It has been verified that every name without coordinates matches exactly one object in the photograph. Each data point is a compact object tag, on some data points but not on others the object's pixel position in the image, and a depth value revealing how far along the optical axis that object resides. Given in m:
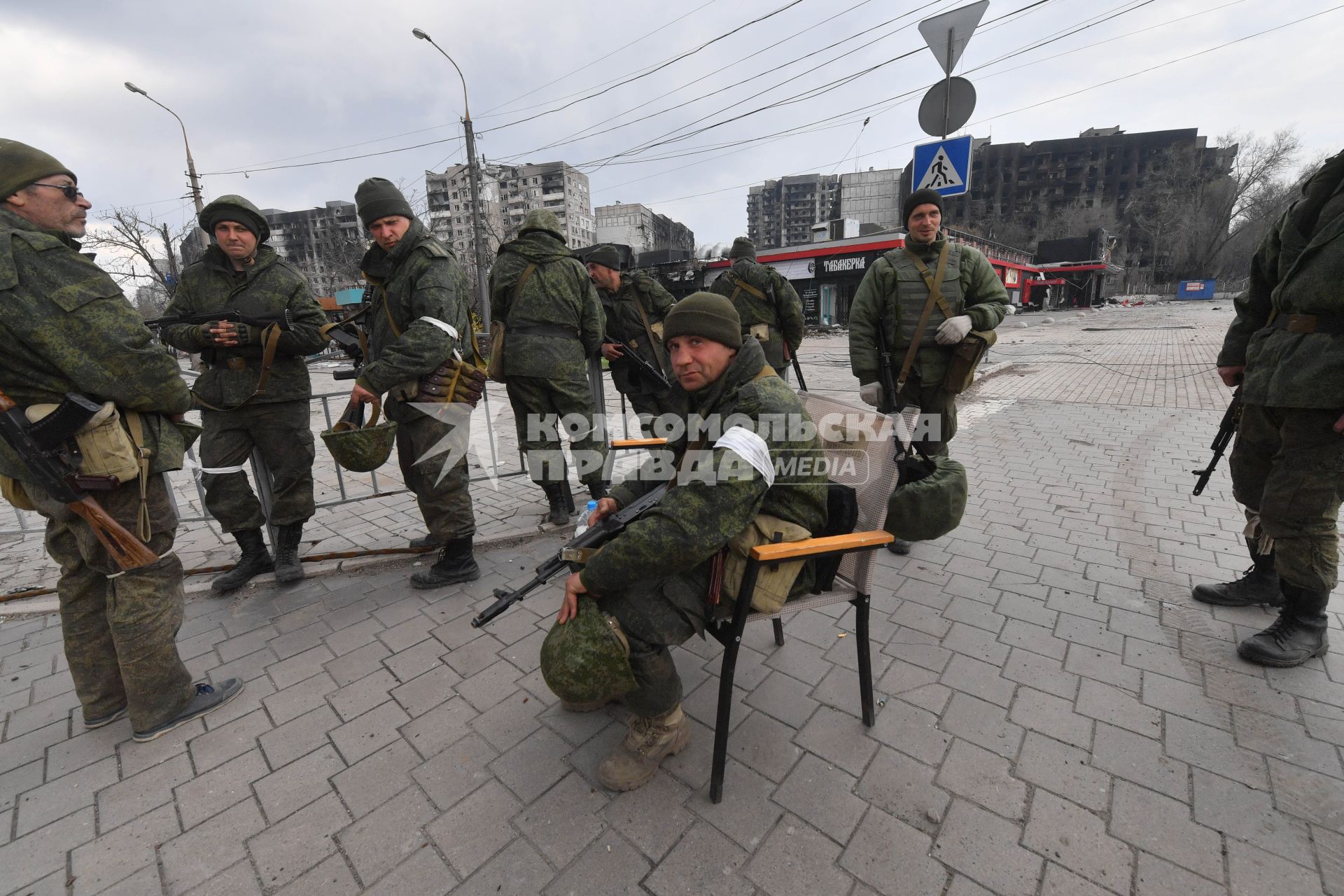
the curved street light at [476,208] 14.98
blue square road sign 4.62
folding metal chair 1.74
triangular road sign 4.26
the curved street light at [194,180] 18.00
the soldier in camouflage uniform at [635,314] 4.69
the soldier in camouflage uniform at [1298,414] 2.09
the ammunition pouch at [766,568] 1.78
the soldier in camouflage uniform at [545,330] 3.64
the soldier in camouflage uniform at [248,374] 2.92
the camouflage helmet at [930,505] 1.81
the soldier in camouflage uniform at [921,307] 3.39
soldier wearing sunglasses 1.80
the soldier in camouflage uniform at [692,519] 1.62
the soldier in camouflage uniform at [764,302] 5.11
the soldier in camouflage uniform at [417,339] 2.87
